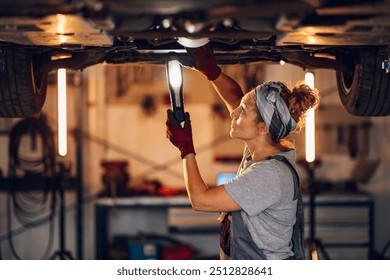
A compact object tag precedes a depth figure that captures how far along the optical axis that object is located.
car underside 4.01
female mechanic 4.58
